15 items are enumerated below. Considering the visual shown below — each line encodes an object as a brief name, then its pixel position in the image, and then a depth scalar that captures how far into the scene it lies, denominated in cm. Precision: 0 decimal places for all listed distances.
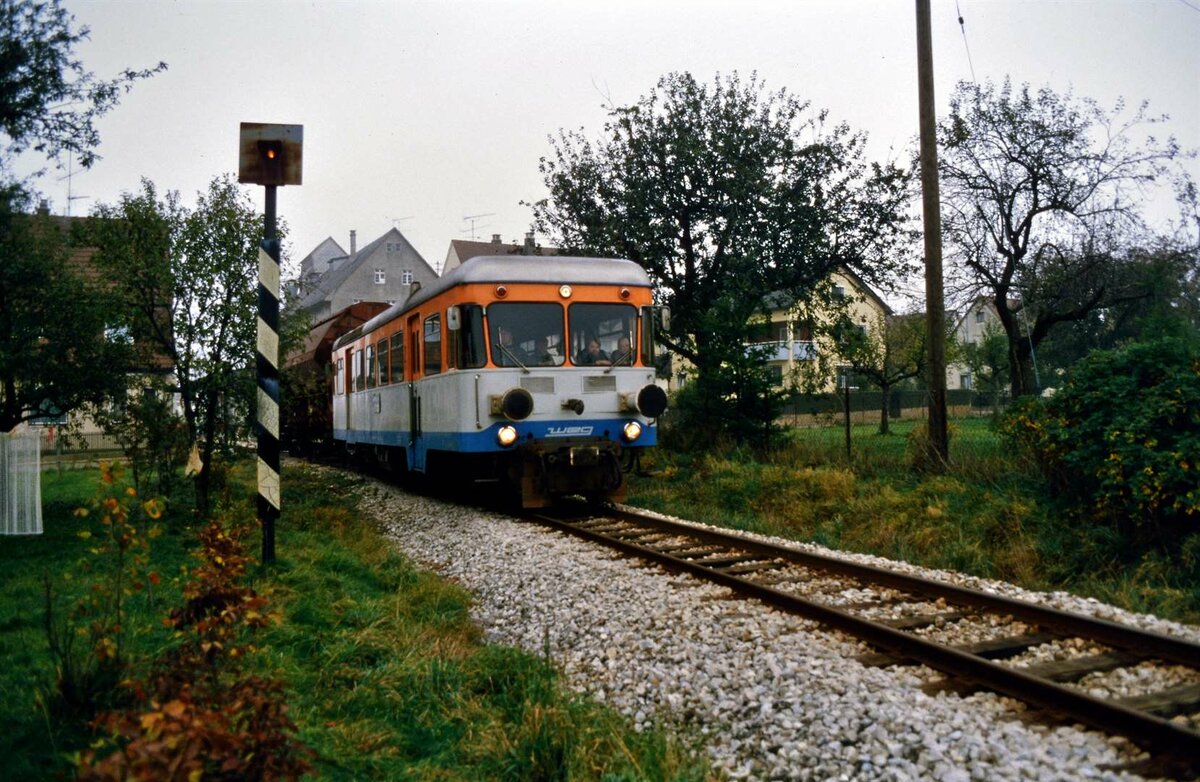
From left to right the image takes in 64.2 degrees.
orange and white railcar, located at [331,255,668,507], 1149
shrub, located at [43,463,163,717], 399
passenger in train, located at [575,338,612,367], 1201
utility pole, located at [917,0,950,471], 1198
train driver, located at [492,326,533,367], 1154
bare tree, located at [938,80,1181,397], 2141
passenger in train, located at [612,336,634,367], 1221
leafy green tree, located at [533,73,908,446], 1877
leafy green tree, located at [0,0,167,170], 923
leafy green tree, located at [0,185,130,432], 1107
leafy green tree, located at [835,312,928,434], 2762
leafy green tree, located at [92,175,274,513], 1083
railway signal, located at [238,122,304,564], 825
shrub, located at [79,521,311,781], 240
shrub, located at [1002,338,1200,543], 729
